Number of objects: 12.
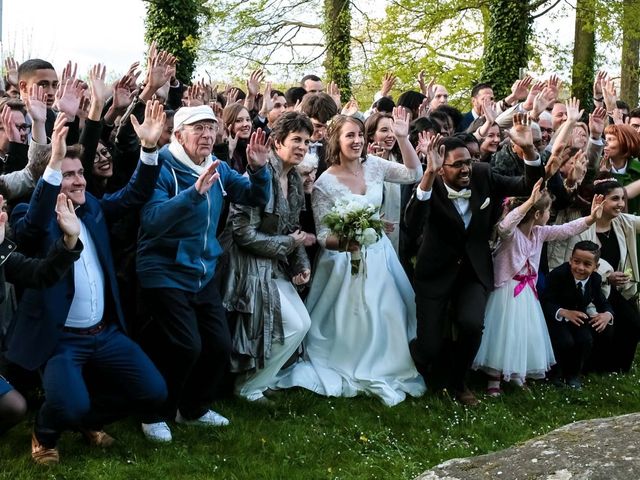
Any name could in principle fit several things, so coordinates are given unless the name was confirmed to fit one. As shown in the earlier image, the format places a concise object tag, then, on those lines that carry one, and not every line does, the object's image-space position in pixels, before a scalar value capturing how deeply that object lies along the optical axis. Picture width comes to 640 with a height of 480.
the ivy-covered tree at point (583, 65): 20.66
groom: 6.52
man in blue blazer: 4.84
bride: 6.75
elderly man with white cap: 5.42
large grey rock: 1.79
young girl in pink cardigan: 6.78
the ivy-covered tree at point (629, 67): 19.72
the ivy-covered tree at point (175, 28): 18.52
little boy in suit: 7.16
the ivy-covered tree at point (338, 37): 21.14
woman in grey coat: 6.18
